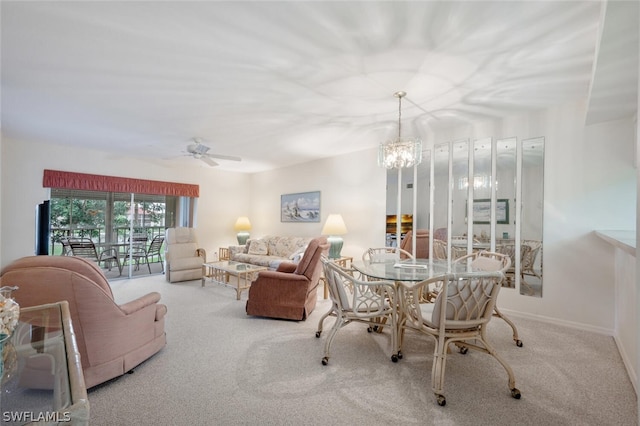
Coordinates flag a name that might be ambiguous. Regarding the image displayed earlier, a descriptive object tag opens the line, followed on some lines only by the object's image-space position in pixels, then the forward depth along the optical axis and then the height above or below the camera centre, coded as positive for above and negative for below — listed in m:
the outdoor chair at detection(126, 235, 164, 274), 6.12 -0.89
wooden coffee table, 4.30 -0.93
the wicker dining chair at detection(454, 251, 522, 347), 2.62 -0.46
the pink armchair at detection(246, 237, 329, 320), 3.29 -0.90
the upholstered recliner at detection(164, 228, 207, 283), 5.36 -0.88
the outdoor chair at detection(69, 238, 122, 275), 5.22 -0.83
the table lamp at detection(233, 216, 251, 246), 6.96 -0.34
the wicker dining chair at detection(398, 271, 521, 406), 1.89 -0.69
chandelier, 2.85 +0.67
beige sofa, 5.42 -0.77
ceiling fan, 4.20 +0.93
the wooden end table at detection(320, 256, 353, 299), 4.83 -0.81
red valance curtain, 4.89 +0.53
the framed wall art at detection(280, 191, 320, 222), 5.97 +0.17
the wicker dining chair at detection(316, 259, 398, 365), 2.39 -0.79
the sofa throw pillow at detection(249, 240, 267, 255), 6.02 -0.72
